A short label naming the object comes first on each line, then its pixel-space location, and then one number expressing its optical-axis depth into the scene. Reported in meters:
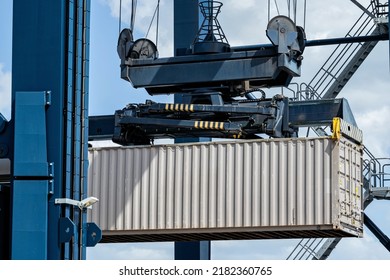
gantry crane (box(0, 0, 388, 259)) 22.17
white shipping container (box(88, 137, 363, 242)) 26.70
